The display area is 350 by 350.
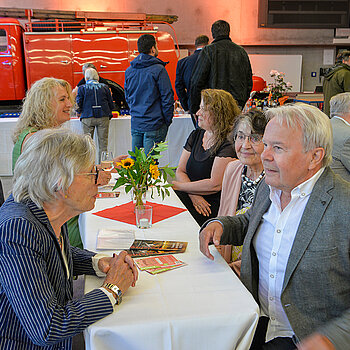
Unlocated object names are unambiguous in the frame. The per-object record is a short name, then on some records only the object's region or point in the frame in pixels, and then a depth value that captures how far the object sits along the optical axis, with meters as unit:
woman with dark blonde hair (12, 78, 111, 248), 2.69
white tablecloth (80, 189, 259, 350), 1.21
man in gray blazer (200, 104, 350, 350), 1.37
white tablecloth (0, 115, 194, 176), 5.85
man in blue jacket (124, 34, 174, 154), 4.91
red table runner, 2.17
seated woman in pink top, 2.29
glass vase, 2.10
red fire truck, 7.47
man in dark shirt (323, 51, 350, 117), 6.11
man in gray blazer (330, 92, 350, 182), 2.94
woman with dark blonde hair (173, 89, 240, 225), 2.91
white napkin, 1.76
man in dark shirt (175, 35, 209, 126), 5.35
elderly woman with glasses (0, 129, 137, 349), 1.15
